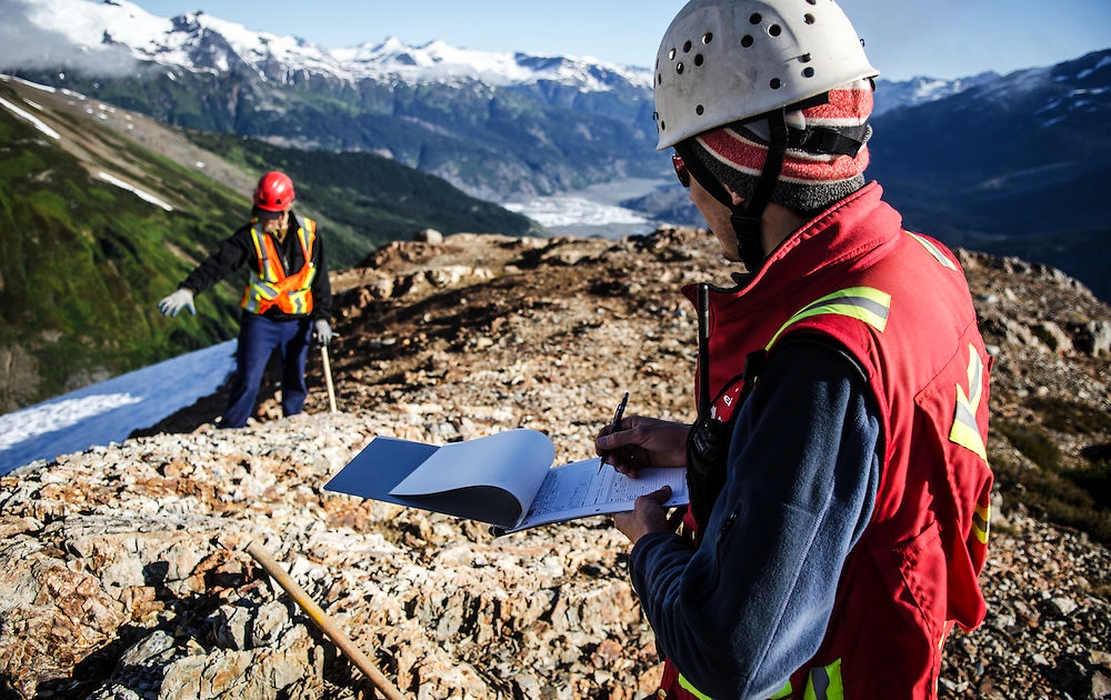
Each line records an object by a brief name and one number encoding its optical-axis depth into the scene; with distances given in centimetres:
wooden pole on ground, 287
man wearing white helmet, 124
